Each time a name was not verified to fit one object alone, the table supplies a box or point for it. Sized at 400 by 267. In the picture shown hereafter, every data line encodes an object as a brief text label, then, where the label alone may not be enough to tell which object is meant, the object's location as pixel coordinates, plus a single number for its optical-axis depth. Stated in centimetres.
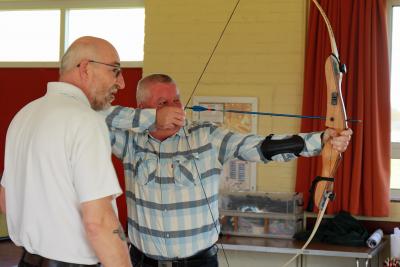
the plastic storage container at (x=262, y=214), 412
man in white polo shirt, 160
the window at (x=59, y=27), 520
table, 369
